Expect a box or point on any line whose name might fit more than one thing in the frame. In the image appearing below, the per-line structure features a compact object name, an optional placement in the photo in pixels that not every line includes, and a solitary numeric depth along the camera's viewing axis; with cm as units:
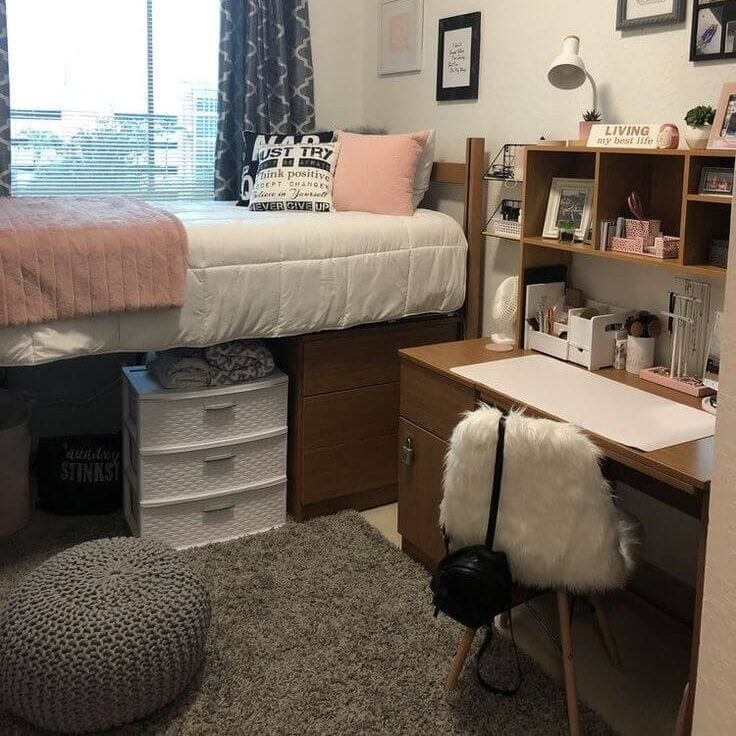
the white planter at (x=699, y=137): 202
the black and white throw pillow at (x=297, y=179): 305
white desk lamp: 231
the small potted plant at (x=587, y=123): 235
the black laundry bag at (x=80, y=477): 297
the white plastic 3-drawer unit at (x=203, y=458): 263
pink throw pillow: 297
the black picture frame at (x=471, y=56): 298
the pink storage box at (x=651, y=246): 212
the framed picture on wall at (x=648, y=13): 221
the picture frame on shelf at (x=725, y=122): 196
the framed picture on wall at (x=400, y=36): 331
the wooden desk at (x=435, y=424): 200
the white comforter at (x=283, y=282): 238
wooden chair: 172
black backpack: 174
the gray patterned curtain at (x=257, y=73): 341
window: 319
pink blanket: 220
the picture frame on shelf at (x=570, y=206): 240
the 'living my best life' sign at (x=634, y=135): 209
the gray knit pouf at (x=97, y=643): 178
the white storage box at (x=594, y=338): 236
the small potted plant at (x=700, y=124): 202
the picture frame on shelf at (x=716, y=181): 196
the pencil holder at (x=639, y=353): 233
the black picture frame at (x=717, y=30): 207
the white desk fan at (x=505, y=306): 265
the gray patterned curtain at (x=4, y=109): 299
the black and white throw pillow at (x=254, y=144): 318
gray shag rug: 192
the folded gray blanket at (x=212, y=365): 265
